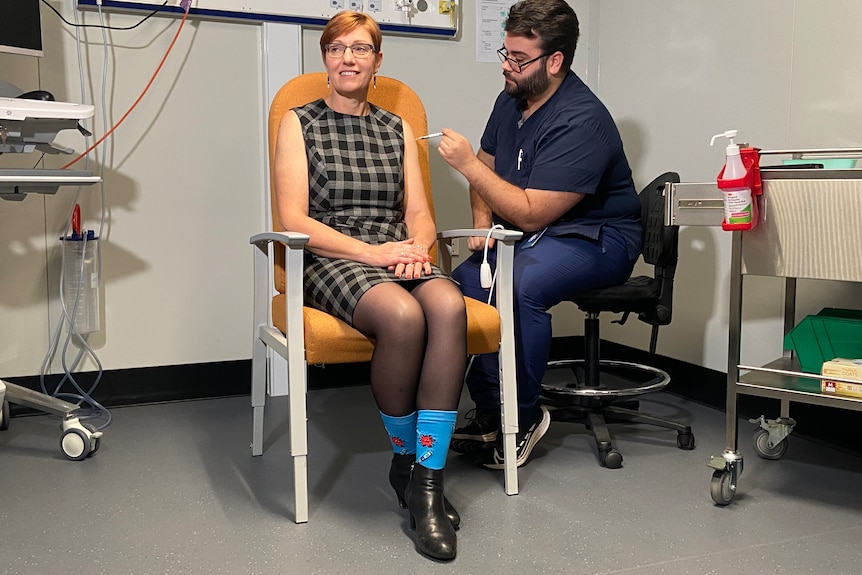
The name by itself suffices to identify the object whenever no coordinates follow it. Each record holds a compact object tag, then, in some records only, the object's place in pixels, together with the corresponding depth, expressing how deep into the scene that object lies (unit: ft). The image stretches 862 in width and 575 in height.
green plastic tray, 6.02
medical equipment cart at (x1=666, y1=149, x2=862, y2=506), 5.43
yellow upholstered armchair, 5.59
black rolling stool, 7.09
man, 6.79
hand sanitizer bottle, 5.57
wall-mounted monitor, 7.08
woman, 5.45
